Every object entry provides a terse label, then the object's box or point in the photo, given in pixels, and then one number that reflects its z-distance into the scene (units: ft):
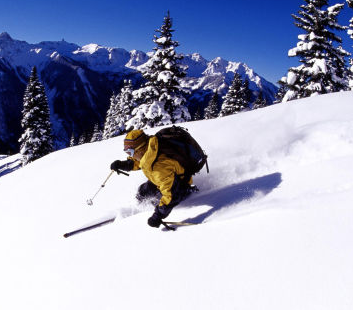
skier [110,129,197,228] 12.74
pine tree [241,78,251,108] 104.45
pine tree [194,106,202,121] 184.50
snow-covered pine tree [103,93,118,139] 136.67
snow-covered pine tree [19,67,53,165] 92.99
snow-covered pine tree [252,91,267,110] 143.43
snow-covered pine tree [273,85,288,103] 145.36
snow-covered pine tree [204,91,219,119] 150.41
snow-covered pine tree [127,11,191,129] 64.39
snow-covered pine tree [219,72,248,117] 103.03
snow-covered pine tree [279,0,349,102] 57.98
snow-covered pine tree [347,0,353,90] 57.56
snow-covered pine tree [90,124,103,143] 179.01
